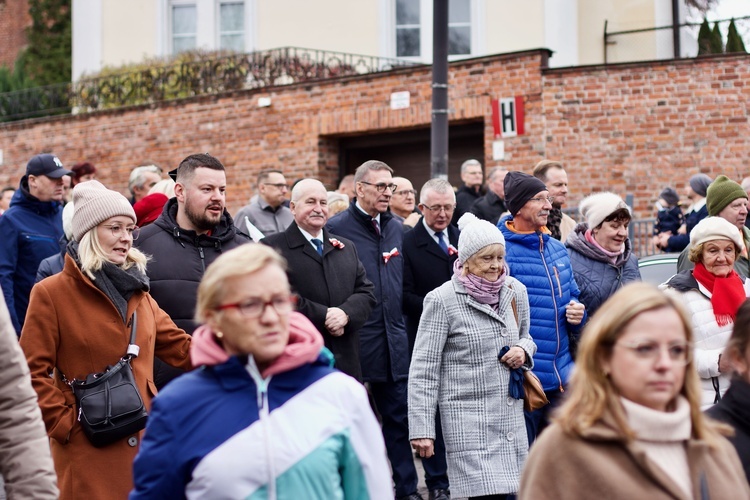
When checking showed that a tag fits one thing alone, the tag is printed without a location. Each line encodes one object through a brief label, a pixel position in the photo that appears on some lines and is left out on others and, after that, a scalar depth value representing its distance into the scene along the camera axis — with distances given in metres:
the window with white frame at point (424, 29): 22.14
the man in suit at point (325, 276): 7.53
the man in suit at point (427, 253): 8.97
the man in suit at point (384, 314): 8.40
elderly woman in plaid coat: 6.56
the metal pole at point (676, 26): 21.38
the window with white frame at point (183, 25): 25.20
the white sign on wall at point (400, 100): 17.95
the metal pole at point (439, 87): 11.34
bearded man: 6.59
